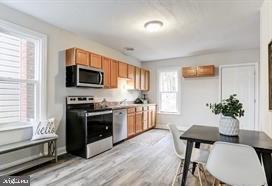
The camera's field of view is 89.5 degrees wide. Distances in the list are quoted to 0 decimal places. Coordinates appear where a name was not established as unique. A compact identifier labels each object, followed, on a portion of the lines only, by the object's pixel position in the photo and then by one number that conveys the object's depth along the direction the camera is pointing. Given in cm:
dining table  134
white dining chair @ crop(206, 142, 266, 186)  111
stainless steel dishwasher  323
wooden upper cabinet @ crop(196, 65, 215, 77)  409
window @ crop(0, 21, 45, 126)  215
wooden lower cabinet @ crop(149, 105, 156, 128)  467
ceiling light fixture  247
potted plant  164
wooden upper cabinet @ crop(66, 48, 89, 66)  269
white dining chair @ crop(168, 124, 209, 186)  167
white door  381
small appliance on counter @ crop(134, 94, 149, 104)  470
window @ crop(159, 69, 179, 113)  474
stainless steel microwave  270
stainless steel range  257
